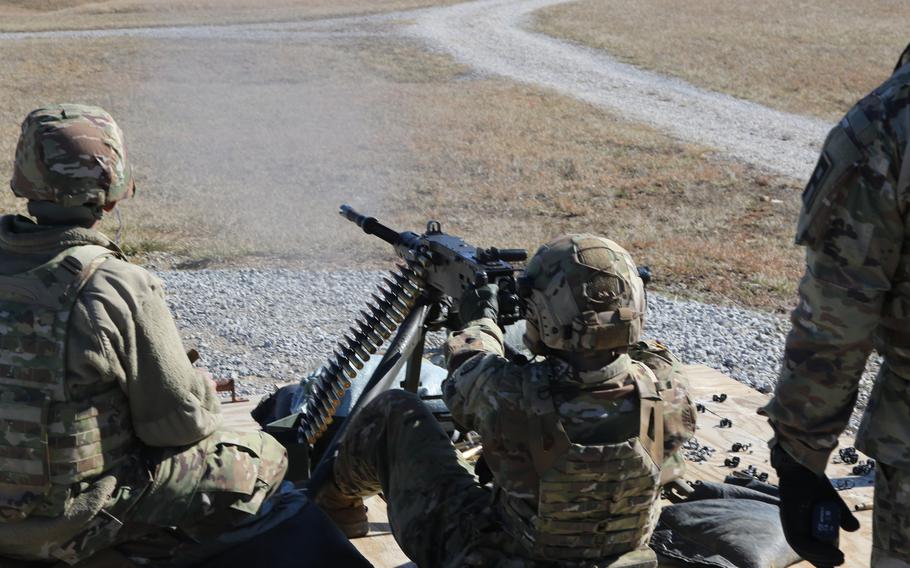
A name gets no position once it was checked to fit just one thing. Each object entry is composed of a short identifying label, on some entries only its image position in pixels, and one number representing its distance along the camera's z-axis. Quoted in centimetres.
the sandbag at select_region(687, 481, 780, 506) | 425
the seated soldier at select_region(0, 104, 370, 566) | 299
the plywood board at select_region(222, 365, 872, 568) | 416
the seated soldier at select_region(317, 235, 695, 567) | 298
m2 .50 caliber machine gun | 437
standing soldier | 257
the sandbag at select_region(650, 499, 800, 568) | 381
